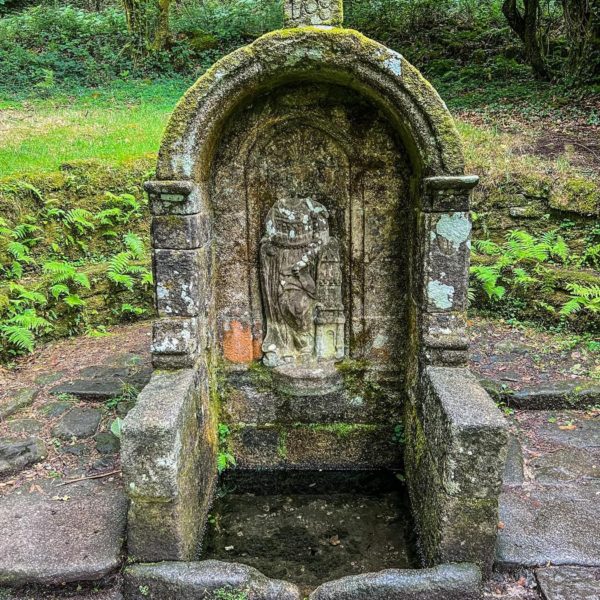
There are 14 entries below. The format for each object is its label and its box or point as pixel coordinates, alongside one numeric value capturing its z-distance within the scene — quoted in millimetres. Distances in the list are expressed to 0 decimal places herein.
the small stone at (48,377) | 5641
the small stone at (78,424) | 4820
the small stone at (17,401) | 5102
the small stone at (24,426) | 4859
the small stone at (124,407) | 5068
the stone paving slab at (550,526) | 3441
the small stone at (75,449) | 4598
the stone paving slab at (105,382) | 5355
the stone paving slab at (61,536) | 3338
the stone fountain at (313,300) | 3287
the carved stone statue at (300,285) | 4395
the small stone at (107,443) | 4590
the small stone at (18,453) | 4398
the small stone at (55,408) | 5113
